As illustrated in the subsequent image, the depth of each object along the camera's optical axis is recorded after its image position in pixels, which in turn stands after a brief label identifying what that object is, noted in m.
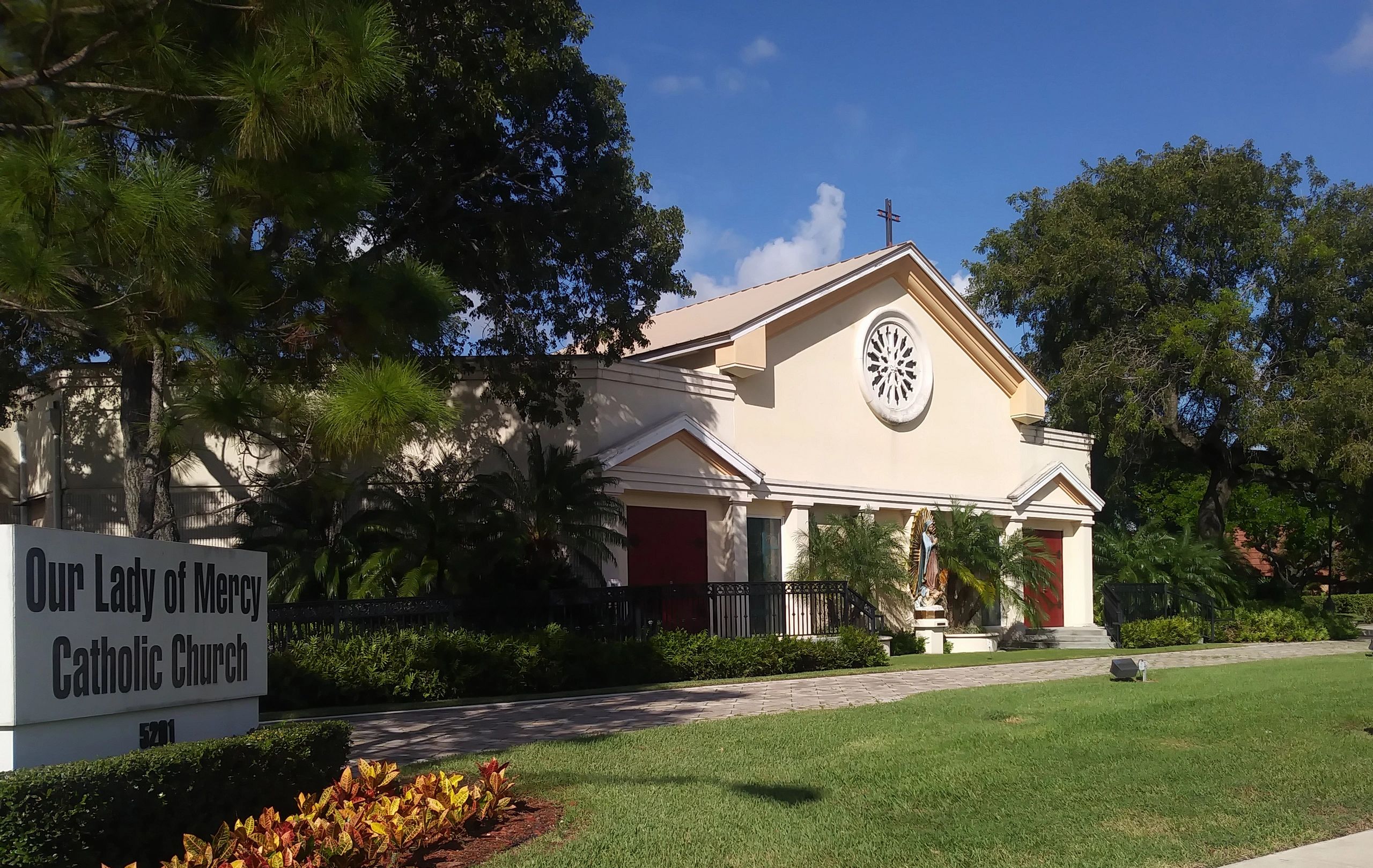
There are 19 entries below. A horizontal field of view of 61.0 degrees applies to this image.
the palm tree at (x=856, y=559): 24.33
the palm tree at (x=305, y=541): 18.16
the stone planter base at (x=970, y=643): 25.58
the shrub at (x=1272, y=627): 29.23
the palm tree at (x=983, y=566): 25.97
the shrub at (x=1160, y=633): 27.02
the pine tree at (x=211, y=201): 6.67
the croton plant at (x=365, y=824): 6.07
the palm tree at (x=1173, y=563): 29.88
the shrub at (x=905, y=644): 24.77
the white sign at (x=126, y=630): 5.81
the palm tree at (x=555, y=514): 19.19
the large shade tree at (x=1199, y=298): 28.89
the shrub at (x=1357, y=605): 45.94
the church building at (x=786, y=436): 21.11
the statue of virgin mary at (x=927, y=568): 25.19
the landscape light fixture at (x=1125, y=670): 15.57
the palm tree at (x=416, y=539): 18.05
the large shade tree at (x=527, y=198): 15.37
